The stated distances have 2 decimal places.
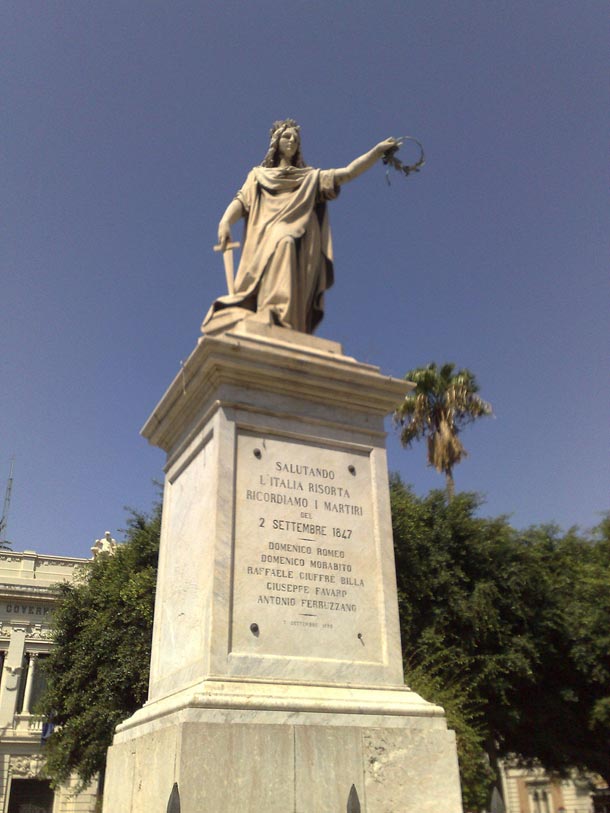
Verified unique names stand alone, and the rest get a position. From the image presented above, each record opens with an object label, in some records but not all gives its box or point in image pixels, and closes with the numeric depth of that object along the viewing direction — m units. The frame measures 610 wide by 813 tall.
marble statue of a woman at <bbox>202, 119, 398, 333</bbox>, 7.39
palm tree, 32.16
